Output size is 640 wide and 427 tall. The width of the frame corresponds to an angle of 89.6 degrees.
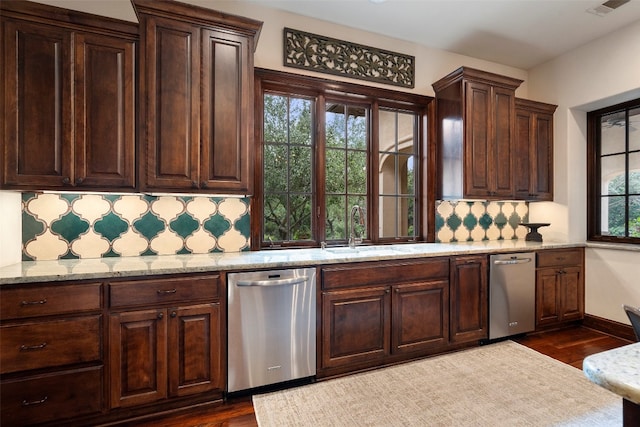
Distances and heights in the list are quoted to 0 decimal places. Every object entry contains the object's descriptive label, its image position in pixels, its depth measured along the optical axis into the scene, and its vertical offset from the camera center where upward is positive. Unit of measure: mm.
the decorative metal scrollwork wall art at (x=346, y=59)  2930 +1494
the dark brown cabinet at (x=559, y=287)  3287 -793
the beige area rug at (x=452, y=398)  1959 -1256
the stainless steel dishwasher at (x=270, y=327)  2146 -790
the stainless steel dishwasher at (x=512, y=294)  3037 -793
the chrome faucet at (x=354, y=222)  2988 -92
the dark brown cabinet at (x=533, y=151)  3600 +701
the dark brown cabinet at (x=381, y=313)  2422 -806
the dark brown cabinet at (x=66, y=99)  1943 +723
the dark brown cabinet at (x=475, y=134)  3205 +807
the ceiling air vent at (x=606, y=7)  2776 +1810
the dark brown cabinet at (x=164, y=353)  1909 -869
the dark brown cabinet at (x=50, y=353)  1705 -766
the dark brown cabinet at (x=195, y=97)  2180 +818
